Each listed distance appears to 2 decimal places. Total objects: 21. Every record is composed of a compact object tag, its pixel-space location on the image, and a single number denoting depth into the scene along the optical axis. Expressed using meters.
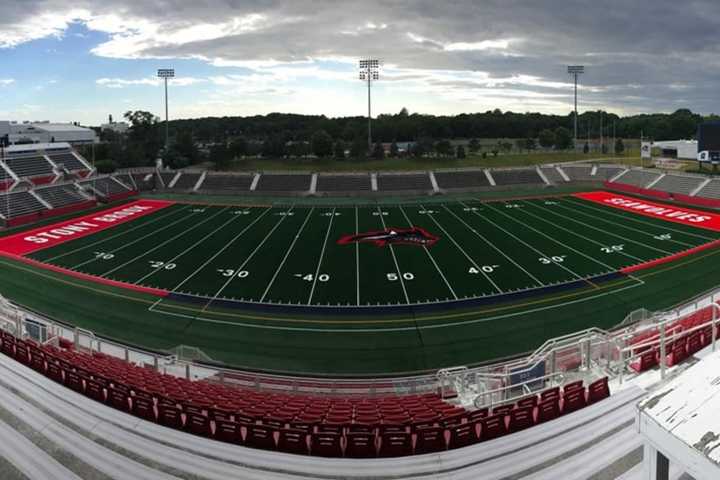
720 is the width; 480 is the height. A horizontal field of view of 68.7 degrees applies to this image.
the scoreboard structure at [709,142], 49.03
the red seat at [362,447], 7.85
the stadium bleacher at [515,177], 58.28
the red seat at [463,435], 7.94
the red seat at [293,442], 8.04
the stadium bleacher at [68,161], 56.56
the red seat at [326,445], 7.87
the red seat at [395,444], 7.84
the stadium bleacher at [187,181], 57.59
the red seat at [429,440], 7.87
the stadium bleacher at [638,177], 52.41
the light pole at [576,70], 79.50
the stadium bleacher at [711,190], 44.69
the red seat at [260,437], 8.12
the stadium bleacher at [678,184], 47.56
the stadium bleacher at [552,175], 59.42
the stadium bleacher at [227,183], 56.38
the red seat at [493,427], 8.04
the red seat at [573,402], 8.51
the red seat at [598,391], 8.62
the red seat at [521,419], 8.20
